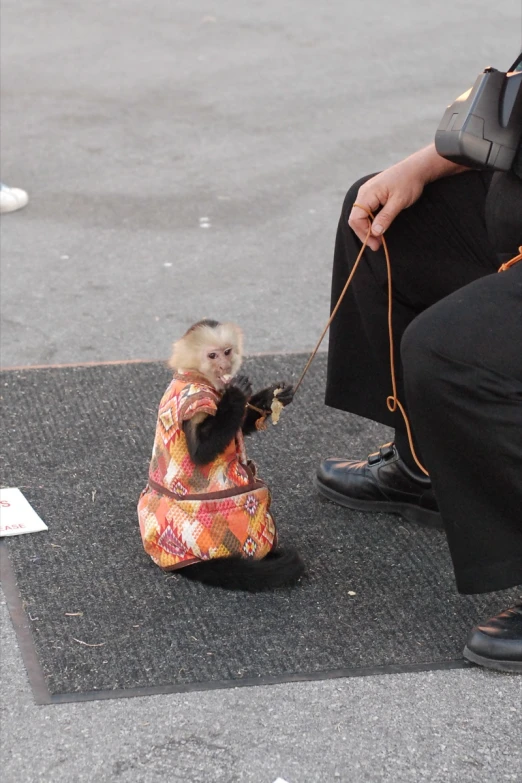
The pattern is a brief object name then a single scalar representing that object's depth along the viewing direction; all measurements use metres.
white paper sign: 5.09
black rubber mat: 4.25
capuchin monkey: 4.42
